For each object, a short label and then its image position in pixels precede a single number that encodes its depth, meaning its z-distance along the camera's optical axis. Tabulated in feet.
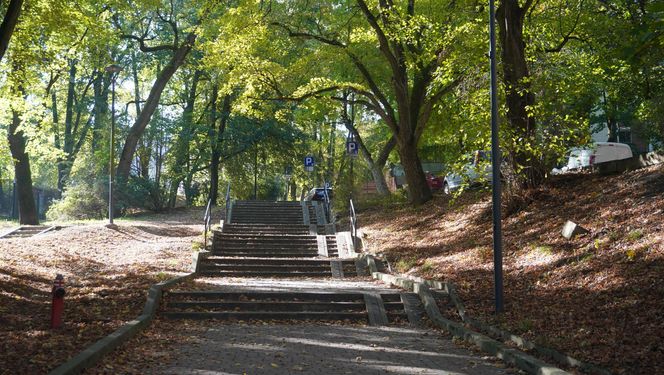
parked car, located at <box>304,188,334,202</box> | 118.99
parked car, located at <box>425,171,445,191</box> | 120.57
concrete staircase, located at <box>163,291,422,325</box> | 38.73
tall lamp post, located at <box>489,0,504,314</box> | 33.12
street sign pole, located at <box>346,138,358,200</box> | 73.79
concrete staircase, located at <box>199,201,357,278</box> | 60.80
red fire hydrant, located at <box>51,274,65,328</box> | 27.94
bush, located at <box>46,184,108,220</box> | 108.06
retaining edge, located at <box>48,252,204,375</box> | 21.37
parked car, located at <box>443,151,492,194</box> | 49.31
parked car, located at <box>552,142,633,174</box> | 86.73
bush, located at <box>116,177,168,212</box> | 109.09
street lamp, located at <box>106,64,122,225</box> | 82.38
